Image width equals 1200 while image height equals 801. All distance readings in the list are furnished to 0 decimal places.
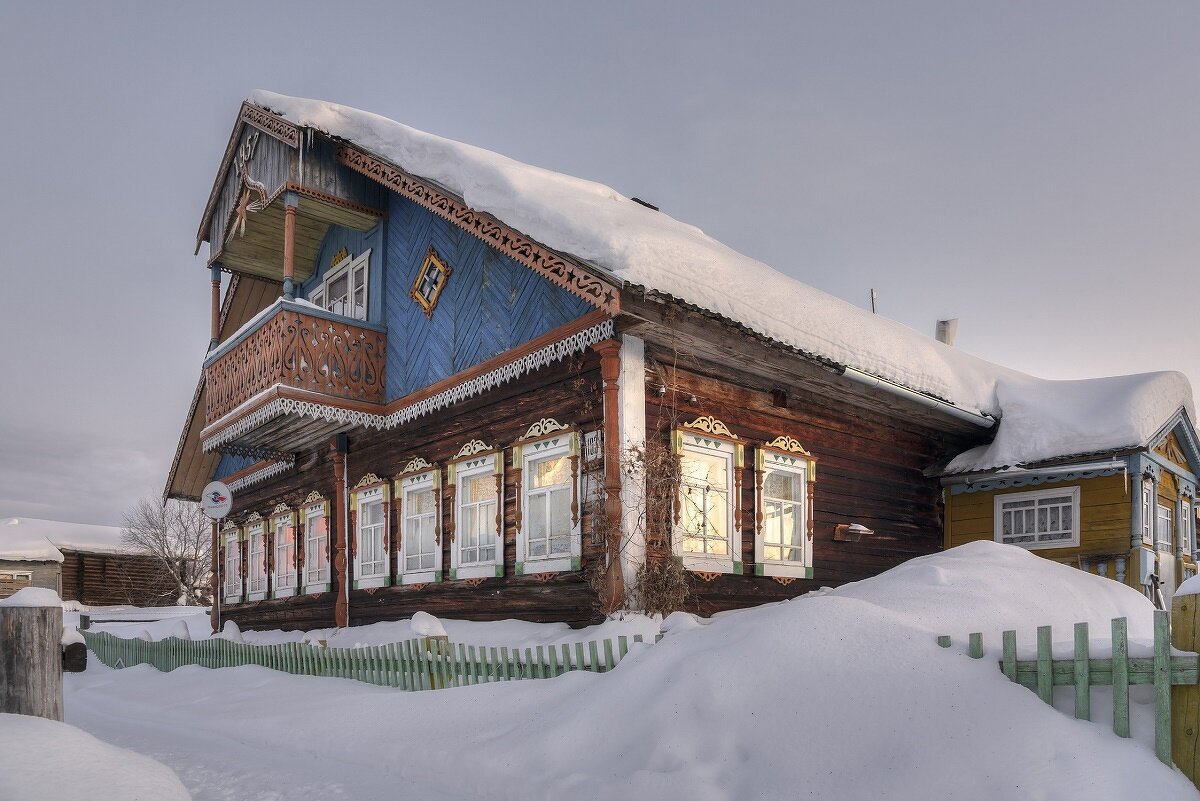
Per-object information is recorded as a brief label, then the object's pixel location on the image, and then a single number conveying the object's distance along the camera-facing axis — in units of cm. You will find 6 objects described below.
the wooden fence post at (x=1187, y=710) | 412
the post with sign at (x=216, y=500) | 1686
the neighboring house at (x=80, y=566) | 3891
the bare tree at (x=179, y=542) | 4706
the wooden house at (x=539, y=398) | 1005
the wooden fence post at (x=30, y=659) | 362
